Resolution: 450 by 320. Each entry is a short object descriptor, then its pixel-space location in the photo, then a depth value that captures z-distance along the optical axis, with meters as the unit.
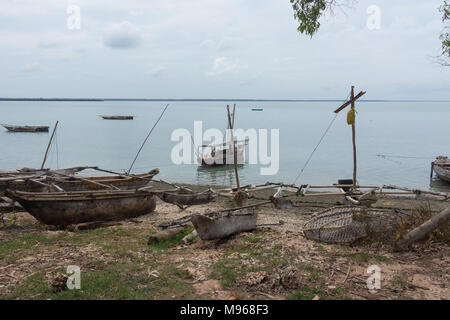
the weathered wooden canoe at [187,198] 14.22
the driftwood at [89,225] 11.50
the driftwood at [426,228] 7.53
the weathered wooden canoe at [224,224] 9.27
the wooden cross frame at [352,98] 12.84
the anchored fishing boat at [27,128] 63.08
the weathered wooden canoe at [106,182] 15.35
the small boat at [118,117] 97.19
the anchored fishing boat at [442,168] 24.78
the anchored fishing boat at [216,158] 31.67
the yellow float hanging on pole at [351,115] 12.70
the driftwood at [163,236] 9.75
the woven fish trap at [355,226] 8.83
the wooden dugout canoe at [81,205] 11.34
